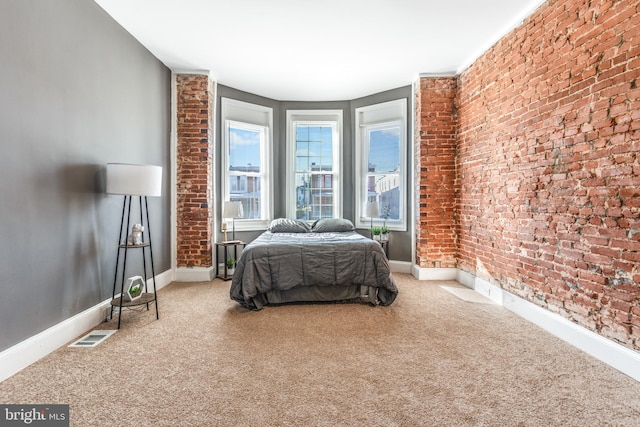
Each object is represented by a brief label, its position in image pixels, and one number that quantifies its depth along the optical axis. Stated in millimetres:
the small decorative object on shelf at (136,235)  3107
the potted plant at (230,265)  4876
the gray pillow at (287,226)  4938
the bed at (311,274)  3396
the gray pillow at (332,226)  4969
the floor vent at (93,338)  2555
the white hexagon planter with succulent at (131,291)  3029
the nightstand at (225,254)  4684
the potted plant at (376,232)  5166
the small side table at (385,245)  4991
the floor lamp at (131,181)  2799
